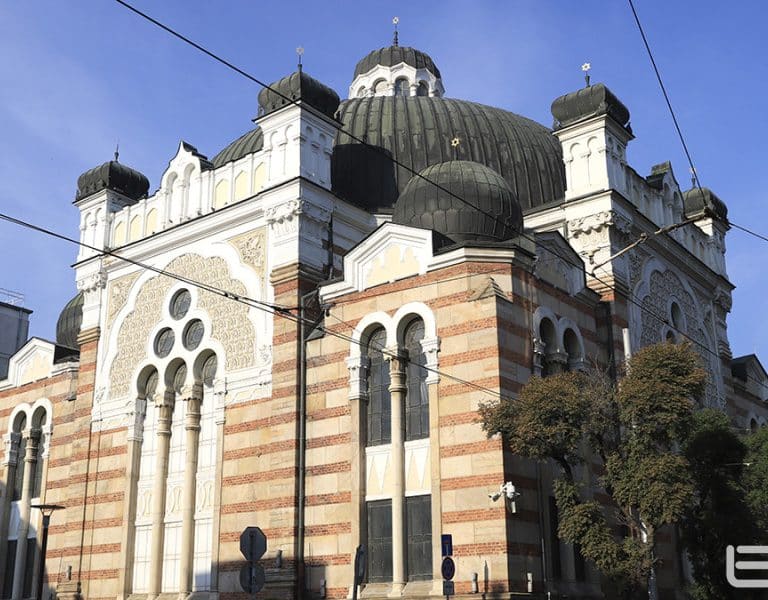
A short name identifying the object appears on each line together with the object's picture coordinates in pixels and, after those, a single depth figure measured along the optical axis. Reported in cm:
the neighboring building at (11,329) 4350
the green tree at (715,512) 2023
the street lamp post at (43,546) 2885
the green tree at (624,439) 1845
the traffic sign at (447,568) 1733
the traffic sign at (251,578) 1348
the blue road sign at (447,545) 1767
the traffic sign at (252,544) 1395
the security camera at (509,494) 2008
